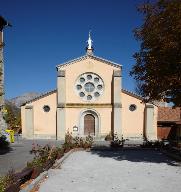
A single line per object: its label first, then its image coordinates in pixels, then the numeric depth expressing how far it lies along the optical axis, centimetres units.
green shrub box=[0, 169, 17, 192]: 450
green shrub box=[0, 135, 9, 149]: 1369
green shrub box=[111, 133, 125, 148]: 1482
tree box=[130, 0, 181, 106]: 879
